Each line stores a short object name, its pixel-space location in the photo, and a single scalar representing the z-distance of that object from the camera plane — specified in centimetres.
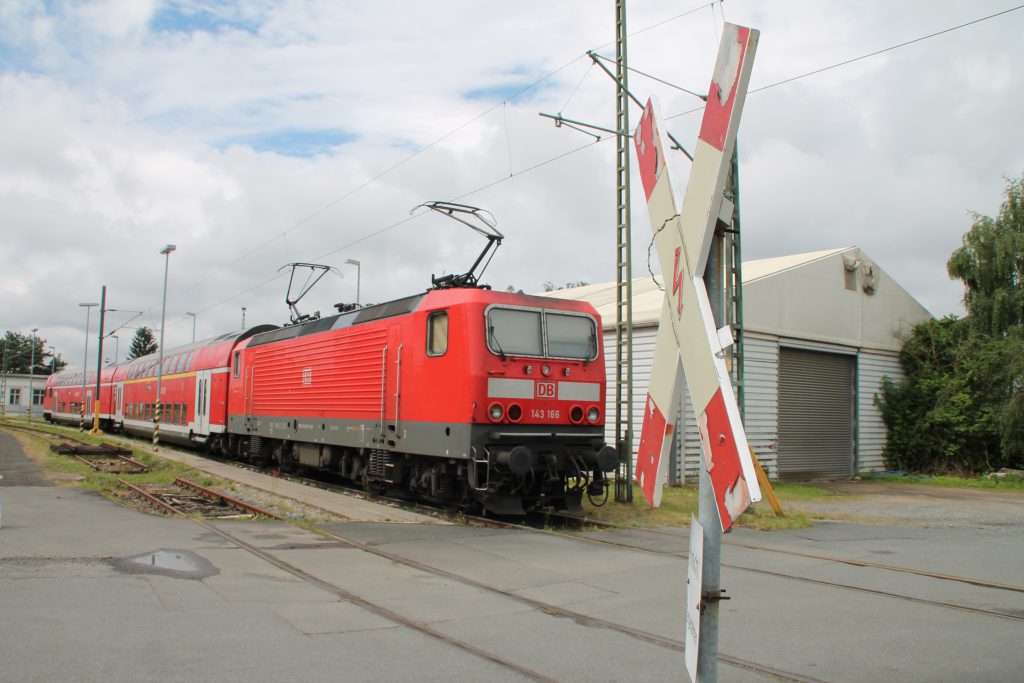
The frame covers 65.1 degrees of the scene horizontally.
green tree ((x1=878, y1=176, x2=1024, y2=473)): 2345
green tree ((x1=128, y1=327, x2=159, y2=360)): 10725
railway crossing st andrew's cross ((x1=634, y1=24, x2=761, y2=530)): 188
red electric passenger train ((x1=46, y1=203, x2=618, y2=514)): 1126
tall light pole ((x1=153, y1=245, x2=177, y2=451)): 2586
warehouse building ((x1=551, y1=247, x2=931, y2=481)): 2083
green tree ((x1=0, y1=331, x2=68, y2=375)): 11981
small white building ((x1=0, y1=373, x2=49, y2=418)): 8156
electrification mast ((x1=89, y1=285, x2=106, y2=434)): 3641
